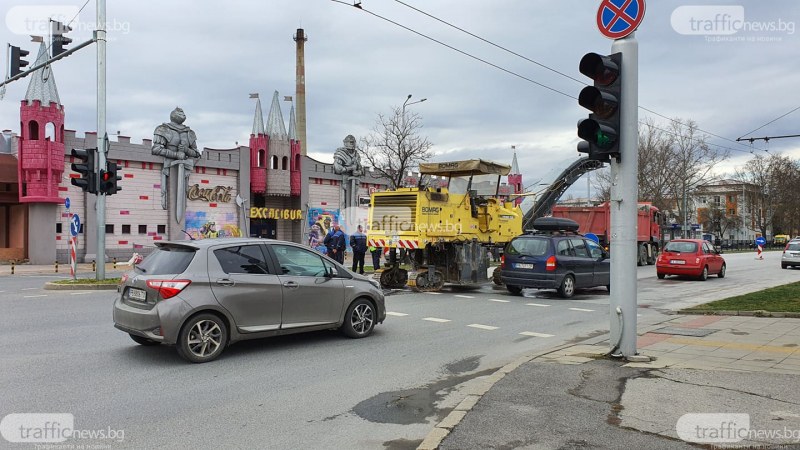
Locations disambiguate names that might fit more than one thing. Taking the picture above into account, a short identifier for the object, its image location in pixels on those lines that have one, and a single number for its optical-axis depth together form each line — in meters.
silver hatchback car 6.69
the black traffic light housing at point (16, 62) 15.69
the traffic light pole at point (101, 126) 16.77
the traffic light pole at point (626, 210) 6.74
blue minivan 14.12
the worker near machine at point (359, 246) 19.88
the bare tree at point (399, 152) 28.06
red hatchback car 20.03
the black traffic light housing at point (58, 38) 14.95
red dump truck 26.67
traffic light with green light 6.60
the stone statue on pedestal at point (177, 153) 29.91
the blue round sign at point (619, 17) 6.62
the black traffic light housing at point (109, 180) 16.47
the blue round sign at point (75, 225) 17.58
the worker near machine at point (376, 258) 20.62
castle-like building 26.22
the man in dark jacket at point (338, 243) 19.80
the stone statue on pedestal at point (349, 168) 38.64
